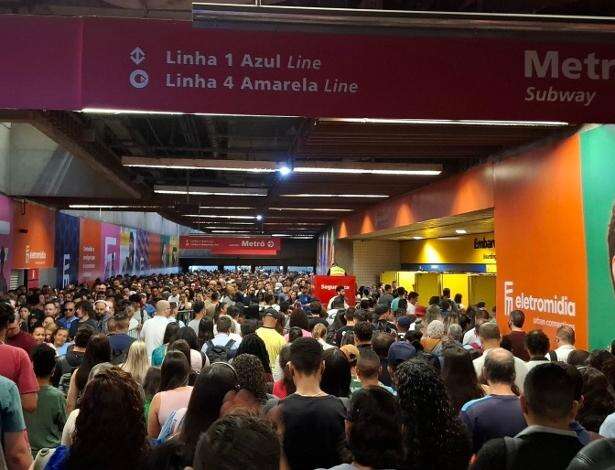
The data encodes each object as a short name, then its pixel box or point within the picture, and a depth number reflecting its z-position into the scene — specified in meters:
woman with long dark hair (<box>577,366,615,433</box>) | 3.55
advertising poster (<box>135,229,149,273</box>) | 27.23
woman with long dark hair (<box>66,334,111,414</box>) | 4.46
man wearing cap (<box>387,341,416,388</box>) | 5.43
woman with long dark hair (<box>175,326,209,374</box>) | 5.44
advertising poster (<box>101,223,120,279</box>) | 21.17
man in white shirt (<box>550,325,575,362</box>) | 5.75
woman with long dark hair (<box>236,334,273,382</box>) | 5.09
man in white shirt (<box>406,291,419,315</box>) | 12.05
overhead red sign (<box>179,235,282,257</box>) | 28.89
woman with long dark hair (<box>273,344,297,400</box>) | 4.50
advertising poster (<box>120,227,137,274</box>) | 23.89
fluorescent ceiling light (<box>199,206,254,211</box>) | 18.83
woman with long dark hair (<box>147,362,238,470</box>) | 2.79
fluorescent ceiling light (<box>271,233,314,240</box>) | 39.88
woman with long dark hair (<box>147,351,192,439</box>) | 3.62
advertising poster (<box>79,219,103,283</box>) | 18.81
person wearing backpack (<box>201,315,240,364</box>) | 6.55
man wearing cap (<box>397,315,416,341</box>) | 7.88
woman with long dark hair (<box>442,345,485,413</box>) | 3.82
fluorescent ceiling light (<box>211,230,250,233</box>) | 36.44
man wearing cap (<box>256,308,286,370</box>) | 6.72
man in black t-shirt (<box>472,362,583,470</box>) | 2.21
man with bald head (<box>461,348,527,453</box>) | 3.29
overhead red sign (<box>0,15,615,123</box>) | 4.37
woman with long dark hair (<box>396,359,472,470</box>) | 2.39
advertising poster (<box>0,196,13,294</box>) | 12.87
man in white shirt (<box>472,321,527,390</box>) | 5.55
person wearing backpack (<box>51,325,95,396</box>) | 5.64
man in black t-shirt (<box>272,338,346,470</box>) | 3.07
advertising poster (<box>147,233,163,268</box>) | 30.61
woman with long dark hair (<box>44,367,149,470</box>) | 2.11
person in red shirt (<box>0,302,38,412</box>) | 3.70
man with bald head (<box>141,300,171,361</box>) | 7.99
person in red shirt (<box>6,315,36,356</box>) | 5.89
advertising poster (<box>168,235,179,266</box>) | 38.50
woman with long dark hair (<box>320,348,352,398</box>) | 4.03
